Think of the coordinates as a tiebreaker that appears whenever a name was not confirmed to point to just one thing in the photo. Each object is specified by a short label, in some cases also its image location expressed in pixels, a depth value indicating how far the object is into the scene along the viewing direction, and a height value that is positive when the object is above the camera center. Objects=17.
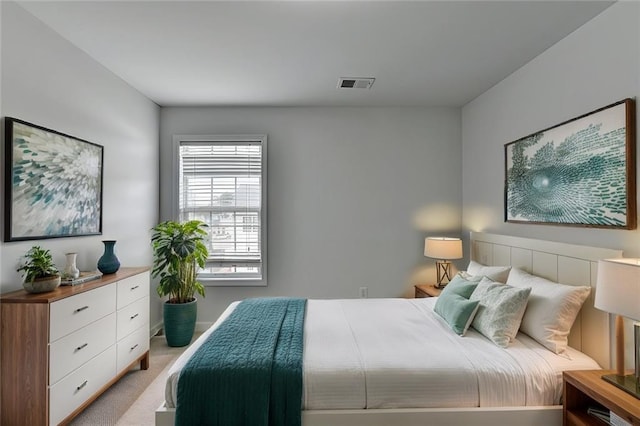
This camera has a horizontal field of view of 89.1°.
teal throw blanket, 1.60 -0.87
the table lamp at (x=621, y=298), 1.46 -0.38
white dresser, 1.87 -0.84
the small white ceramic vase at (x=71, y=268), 2.27 -0.37
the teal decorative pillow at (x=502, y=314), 2.01 -0.63
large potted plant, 3.33 -0.63
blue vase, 2.63 -0.37
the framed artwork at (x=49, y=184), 1.99 +0.23
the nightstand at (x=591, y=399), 1.42 -0.84
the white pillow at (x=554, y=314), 1.94 -0.60
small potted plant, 1.97 -0.35
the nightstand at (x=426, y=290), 3.35 -0.80
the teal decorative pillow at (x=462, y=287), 2.44 -0.55
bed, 1.67 -0.84
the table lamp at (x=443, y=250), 3.41 -0.37
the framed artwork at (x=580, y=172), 1.83 +0.30
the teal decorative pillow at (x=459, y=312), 2.17 -0.66
